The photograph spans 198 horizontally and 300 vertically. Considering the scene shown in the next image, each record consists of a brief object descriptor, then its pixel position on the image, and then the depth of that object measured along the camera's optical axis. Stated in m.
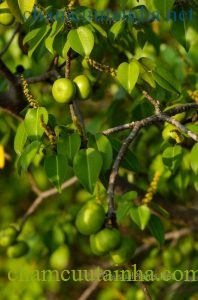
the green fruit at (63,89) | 1.48
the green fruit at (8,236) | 1.85
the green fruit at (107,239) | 1.43
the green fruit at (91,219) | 1.44
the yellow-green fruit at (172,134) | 1.51
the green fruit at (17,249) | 1.87
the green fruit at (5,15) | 1.68
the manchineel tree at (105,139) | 1.45
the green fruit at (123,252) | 1.50
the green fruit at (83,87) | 1.51
